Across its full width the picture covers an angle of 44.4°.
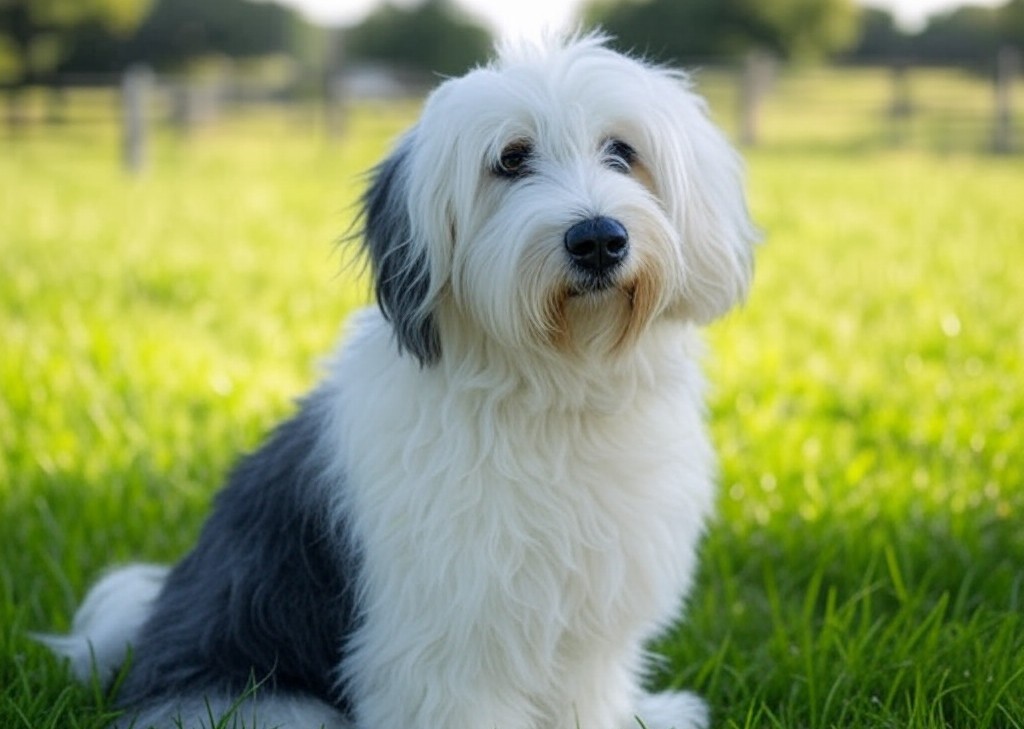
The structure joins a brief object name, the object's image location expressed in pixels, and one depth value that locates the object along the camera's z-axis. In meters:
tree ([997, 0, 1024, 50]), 41.16
